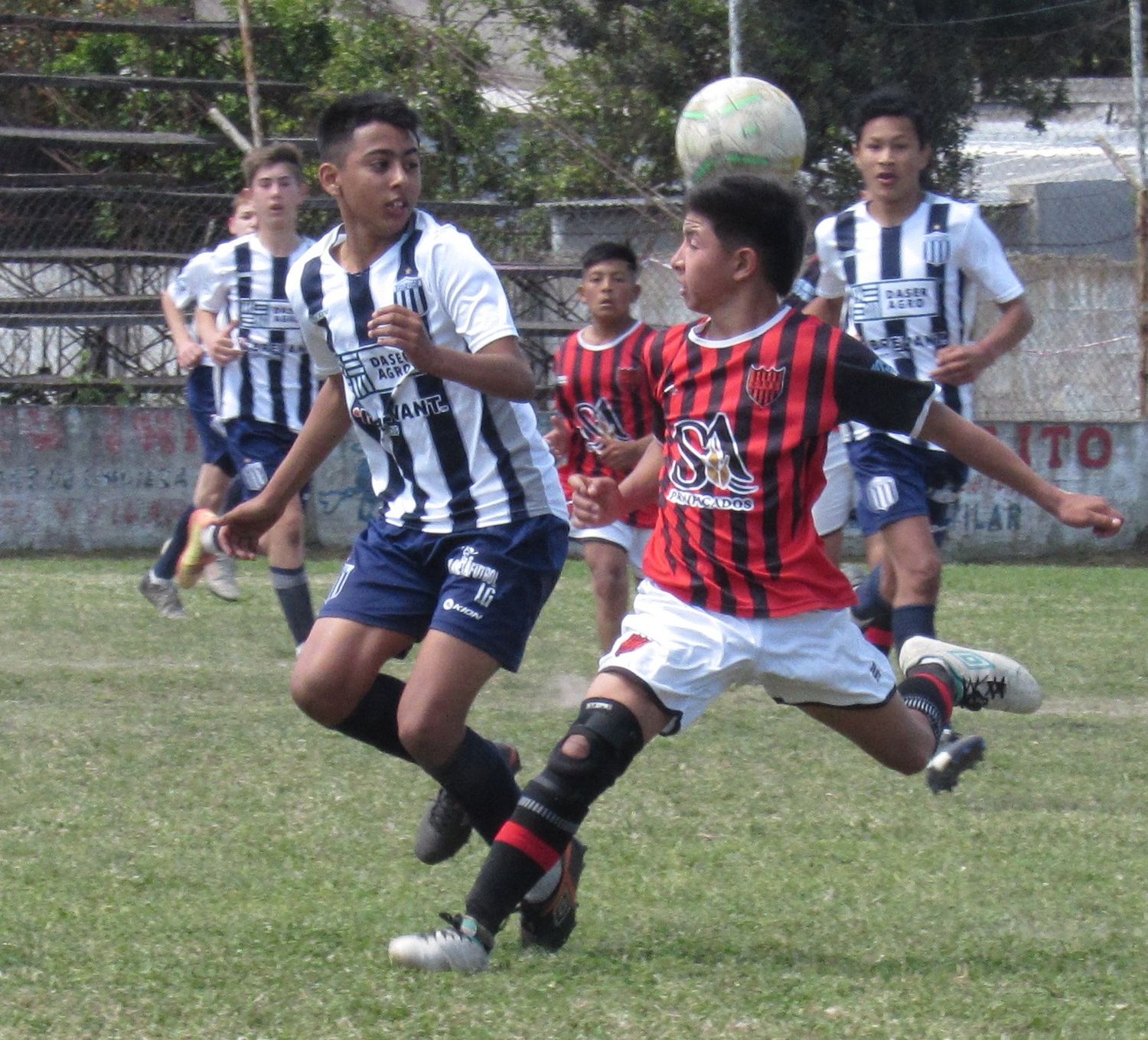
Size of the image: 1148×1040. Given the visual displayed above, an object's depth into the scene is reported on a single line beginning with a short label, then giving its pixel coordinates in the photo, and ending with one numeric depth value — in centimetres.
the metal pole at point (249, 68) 3078
